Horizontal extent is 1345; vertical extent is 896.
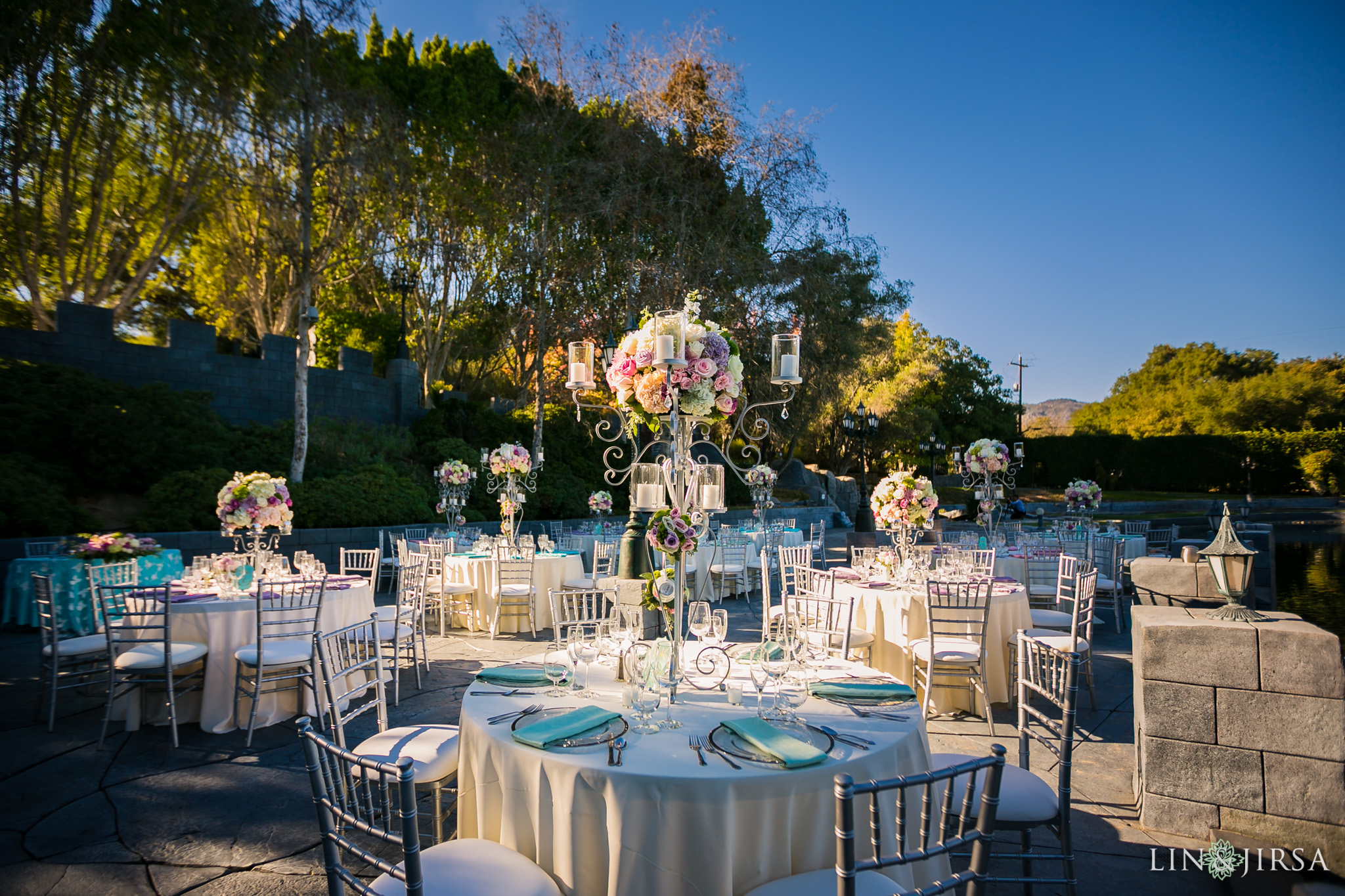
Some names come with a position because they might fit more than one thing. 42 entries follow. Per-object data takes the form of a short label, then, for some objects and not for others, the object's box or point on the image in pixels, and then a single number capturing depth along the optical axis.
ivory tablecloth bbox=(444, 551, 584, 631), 8.05
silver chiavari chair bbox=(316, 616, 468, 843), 2.89
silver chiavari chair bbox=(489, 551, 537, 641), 7.59
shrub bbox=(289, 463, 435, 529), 11.08
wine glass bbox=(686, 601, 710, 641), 3.25
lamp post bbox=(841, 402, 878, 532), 12.91
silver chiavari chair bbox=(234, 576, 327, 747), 4.61
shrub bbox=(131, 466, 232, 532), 9.73
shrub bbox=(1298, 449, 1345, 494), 27.59
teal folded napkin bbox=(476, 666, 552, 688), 2.93
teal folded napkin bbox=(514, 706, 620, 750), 2.20
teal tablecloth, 7.24
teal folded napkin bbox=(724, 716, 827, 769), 2.06
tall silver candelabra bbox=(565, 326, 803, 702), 2.93
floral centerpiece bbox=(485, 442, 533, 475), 8.72
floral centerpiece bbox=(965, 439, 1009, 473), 8.38
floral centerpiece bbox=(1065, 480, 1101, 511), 10.37
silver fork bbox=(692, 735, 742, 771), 2.14
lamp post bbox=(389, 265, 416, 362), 18.38
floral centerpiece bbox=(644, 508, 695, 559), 2.85
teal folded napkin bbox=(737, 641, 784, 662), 2.64
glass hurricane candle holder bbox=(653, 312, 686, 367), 2.80
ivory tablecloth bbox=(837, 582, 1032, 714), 5.36
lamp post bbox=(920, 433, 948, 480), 25.86
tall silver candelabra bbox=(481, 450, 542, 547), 8.76
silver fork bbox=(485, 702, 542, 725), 2.47
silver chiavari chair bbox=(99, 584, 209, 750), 4.50
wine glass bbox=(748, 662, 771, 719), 2.55
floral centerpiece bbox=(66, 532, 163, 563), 5.77
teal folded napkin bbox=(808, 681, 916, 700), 2.77
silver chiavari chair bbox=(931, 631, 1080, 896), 2.41
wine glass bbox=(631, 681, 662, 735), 2.39
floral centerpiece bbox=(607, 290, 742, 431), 2.96
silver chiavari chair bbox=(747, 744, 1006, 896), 1.50
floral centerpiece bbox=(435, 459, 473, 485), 9.82
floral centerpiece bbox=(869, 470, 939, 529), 6.54
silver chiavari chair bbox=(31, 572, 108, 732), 4.67
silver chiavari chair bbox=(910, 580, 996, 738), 4.79
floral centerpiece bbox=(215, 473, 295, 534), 5.83
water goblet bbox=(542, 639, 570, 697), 2.81
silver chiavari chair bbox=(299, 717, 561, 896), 1.57
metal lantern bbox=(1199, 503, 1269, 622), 3.07
